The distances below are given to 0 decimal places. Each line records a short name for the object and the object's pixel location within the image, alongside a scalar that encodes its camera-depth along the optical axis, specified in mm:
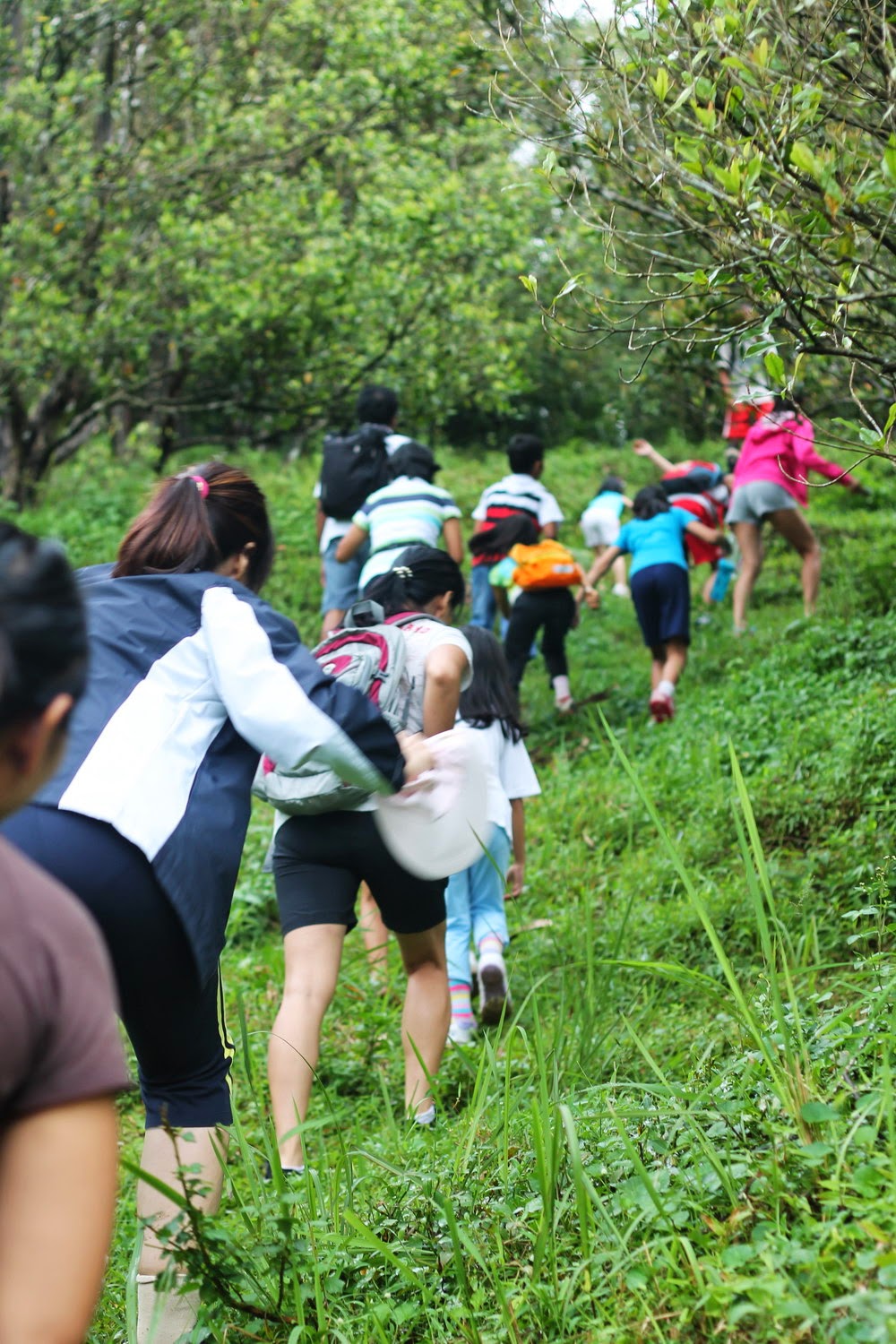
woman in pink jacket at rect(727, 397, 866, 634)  8562
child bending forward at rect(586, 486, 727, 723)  8273
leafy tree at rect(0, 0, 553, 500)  11617
